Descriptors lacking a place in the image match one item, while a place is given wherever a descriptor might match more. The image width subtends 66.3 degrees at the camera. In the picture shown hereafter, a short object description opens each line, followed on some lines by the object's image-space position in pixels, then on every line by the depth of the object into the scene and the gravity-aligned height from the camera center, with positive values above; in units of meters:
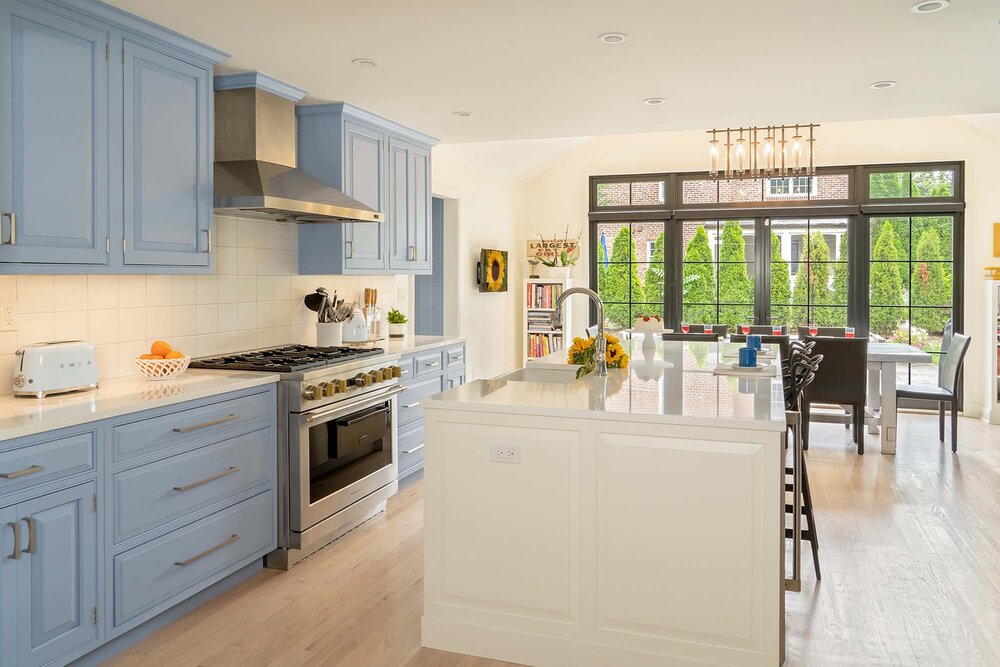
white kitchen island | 2.41 -0.70
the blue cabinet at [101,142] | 2.58 +0.66
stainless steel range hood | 3.56 +0.76
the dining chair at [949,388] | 5.81 -0.56
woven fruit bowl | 3.25 -0.23
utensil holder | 4.74 -0.11
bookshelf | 8.66 +0.00
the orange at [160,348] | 3.30 -0.14
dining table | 5.75 -0.51
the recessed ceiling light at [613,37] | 3.20 +1.18
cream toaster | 2.78 -0.20
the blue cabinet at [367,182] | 4.46 +0.84
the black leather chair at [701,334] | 6.78 -0.16
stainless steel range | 3.54 -0.62
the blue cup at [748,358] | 3.64 -0.20
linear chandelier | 6.21 +1.44
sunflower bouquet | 3.52 -0.18
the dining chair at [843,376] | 5.70 -0.44
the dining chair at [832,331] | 7.03 -0.13
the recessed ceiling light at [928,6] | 2.85 +1.17
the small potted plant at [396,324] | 5.55 -0.06
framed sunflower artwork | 7.84 +0.48
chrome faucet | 3.39 -0.14
